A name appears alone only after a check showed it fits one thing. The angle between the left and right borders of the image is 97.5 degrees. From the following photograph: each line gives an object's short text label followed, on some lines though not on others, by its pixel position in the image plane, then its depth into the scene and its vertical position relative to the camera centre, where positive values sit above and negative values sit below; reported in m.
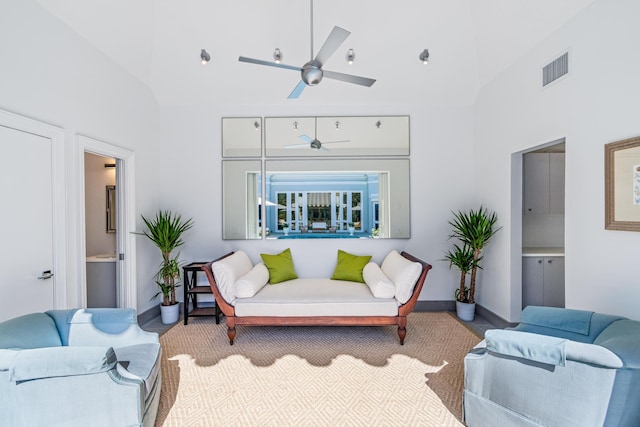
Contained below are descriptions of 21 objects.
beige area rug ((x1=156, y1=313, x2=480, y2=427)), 2.05 -1.47
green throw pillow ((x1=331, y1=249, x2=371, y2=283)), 3.86 -0.79
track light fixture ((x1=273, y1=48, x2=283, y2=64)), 3.12 +1.75
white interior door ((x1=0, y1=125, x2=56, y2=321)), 2.19 -0.11
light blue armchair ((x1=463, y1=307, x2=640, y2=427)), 1.41 -0.93
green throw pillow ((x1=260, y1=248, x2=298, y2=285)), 3.81 -0.77
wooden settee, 3.10 -1.15
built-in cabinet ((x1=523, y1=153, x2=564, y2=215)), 3.73 +0.37
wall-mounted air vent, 2.67 +1.41
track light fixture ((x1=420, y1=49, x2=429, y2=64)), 3.31 +1.84
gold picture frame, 2.08 +0.20
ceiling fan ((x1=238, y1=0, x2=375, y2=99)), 2.18 +1.27
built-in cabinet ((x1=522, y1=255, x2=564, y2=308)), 3.50 -0.88
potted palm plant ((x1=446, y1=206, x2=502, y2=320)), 3.63 -0.49
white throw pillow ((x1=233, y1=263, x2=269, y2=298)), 3.19 -0.85
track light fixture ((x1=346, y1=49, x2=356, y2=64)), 3.16 +1.76
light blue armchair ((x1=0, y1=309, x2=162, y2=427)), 1.48 -0.96
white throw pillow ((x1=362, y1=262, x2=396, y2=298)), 3.13 -0.84
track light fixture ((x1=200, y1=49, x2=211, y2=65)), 3.37 +1.87
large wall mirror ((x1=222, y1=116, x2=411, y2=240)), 4.25 +0.74
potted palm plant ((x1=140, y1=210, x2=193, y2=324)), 3.65 -0.62
